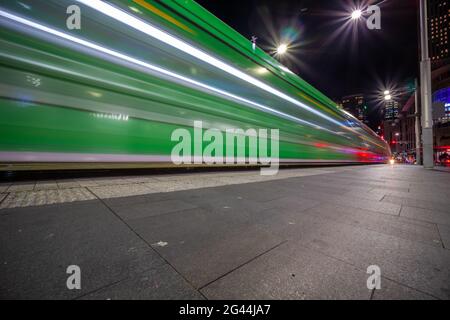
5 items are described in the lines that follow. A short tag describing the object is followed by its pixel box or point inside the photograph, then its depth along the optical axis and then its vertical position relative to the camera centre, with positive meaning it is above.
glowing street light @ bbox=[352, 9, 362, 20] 6.84 +5.18
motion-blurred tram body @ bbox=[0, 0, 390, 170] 2.38 +1.34
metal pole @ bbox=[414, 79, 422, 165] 14.32 +2.09
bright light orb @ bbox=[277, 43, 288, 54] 8.01 +4.68
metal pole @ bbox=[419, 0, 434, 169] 9.14 +2.72
